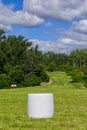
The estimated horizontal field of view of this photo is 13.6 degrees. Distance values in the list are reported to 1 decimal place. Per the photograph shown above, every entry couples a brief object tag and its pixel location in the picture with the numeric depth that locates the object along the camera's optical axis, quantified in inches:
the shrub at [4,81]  2719.0
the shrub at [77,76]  3138.5
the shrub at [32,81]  2908.5
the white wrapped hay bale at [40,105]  462.6
